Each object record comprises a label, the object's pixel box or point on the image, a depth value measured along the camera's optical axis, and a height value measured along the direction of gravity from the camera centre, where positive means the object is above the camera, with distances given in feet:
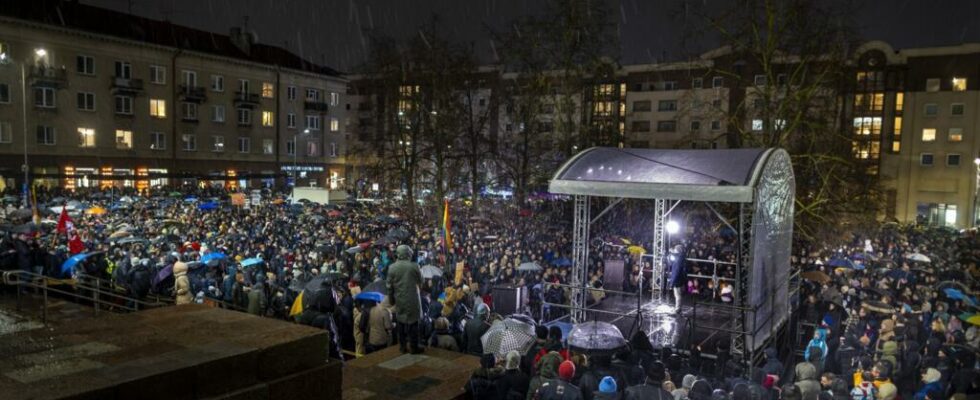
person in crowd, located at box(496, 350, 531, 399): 22.82 -7.71
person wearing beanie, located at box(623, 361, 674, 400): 22.40 -7.82
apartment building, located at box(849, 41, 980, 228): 173.88 +16.71
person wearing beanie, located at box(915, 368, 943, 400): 26.37 -8.53
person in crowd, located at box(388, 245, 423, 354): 27.99 -5.17
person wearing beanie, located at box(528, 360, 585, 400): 21.81 -7.62
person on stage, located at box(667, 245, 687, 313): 42.06 -6.56
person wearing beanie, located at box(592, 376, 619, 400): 22.11 -7.65
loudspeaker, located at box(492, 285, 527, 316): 45.09 -9.13
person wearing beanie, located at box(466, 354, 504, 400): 23.08 -7.78
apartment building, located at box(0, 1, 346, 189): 139.03 +16.61
